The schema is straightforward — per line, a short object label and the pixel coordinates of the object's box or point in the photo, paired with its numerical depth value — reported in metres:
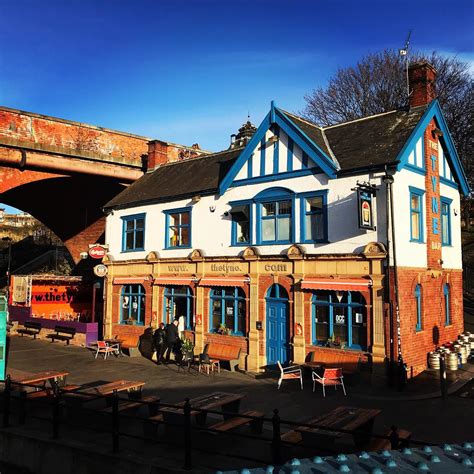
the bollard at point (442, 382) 12.05
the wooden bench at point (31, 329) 24.89
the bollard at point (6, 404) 8.81
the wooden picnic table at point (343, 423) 7.12
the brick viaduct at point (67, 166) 22.20
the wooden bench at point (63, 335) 22.92
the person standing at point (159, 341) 17.84
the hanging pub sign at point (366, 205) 13.60
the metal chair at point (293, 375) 13.41
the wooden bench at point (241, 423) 7.69
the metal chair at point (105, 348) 19.38
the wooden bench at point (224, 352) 16.73
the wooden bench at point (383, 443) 7.07
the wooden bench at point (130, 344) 19.75
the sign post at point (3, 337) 12.48
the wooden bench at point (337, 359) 14.02
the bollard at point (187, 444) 6.91
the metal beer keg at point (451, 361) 15.23
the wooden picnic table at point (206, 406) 8.28
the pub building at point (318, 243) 14.14
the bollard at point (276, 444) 6.14
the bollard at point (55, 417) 8.43
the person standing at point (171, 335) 17.67
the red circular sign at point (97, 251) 21.91
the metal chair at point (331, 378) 12.78
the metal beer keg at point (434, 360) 15.16
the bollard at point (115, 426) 7.63
